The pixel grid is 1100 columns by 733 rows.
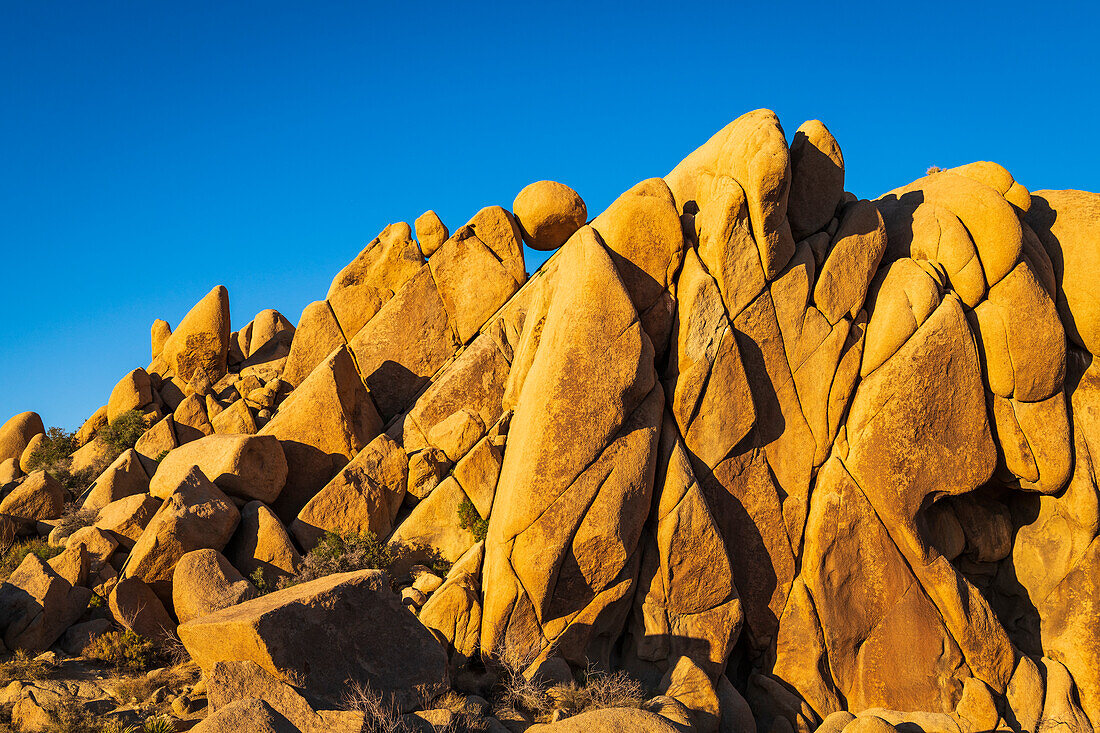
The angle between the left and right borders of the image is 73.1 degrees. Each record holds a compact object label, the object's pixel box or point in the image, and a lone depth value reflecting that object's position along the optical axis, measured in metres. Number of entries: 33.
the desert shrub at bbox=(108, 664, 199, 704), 14.83
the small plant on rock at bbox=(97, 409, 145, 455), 25.52
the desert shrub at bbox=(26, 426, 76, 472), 25.73
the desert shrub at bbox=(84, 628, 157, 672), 16.50
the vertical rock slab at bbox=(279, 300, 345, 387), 26.34
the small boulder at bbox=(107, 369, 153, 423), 26.14
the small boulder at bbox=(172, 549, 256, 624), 16.88
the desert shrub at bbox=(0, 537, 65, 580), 19.00
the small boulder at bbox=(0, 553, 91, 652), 16.61
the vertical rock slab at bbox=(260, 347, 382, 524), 22.59
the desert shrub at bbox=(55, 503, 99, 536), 20.28
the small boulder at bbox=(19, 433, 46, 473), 25.98
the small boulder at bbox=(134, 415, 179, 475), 24.44
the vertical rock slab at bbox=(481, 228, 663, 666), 17.80
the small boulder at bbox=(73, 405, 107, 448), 27.23
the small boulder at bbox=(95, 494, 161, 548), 19.36
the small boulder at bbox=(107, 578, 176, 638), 17.17
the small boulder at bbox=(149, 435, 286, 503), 20.39
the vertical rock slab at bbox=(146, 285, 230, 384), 27.56
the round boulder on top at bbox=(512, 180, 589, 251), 26.28
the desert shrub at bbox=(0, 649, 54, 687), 15.10
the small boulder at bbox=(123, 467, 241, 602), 17.72
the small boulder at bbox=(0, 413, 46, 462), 27.94
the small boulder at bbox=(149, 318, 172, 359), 29.45
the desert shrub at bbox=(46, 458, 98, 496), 24.23
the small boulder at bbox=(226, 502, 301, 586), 19.09
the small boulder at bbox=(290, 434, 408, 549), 20.55
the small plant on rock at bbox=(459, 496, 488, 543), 19.97
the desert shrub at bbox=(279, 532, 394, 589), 18.83
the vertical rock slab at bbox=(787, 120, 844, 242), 22.25
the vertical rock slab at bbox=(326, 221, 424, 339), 26.36
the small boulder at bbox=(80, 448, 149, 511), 21.25
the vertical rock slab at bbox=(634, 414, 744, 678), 18.53
